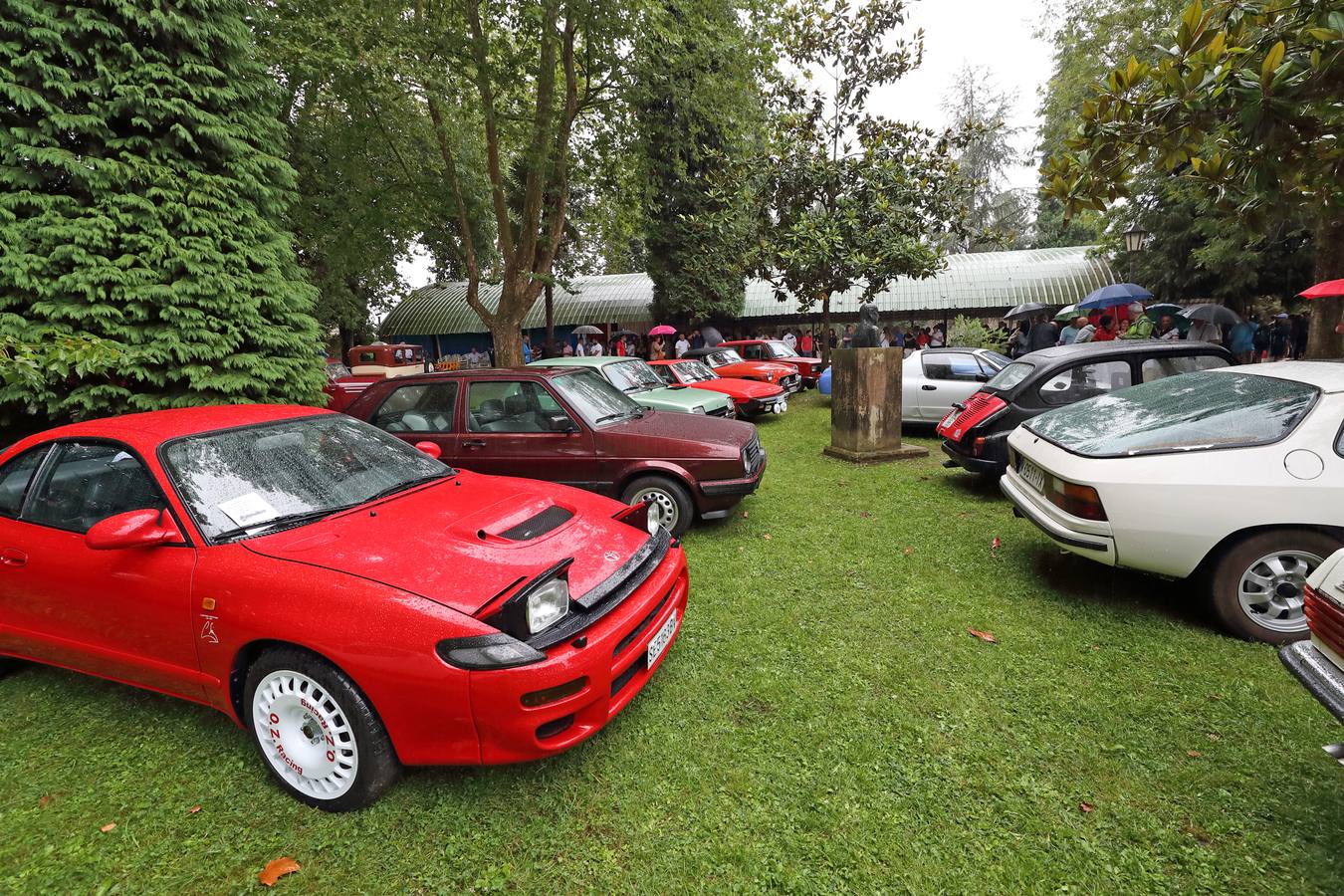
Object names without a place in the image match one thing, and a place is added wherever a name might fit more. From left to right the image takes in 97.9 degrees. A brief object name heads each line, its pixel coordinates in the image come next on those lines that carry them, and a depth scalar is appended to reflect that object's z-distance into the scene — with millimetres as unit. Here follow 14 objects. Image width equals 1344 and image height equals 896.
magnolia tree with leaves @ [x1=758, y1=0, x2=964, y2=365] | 12562
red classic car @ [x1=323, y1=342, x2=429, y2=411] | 17188
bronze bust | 8117
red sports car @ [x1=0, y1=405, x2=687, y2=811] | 2096
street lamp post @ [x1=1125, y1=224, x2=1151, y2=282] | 11531
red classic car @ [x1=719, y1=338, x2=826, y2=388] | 15609
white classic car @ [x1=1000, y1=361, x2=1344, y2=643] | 3021
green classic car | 7896
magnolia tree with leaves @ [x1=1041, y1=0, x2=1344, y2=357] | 2996
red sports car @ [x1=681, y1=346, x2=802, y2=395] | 13227
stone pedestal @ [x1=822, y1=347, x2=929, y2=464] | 7863
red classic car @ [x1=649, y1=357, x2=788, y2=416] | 11445
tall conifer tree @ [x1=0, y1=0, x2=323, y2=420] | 5047
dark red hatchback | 5051
